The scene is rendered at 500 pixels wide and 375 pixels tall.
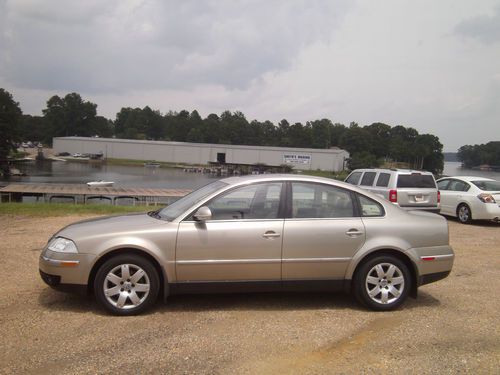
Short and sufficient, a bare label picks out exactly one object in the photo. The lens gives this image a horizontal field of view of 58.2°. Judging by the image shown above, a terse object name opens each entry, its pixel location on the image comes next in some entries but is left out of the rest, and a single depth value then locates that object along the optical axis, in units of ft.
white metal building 326.24
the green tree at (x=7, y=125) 272.92
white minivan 40.16
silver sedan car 15.52
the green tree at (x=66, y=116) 481.05
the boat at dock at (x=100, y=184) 130.00
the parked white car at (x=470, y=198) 43.06
